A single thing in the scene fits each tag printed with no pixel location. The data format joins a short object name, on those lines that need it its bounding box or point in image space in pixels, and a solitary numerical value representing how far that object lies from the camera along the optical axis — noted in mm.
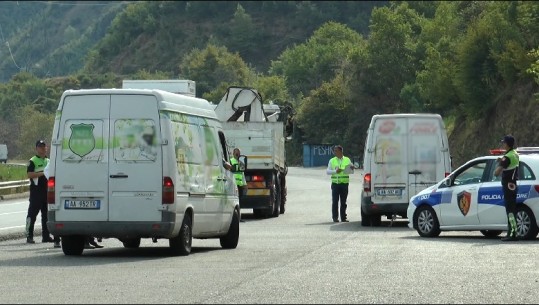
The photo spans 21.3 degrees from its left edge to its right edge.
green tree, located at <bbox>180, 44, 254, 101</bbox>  185500
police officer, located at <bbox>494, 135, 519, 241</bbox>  24359
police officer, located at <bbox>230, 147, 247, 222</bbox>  33812
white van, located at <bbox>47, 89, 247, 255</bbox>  20406
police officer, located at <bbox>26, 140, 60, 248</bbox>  24953
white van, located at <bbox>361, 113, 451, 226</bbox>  30797
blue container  128875
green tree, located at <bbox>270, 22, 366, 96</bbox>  169250
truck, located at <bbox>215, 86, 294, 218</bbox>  35969
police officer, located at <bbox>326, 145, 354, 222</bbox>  33312
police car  24875
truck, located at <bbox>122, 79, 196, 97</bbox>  39688
